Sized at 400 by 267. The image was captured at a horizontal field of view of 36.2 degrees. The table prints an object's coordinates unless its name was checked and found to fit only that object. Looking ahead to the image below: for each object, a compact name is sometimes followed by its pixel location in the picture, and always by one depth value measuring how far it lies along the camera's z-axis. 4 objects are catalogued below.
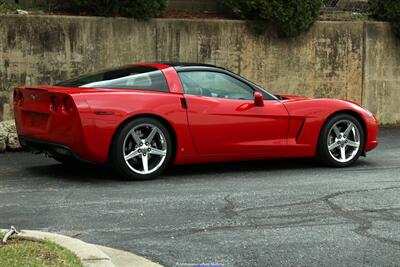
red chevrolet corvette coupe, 6.66
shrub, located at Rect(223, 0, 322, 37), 11.88
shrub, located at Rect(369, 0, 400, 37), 12.92
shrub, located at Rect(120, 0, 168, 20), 10.95
